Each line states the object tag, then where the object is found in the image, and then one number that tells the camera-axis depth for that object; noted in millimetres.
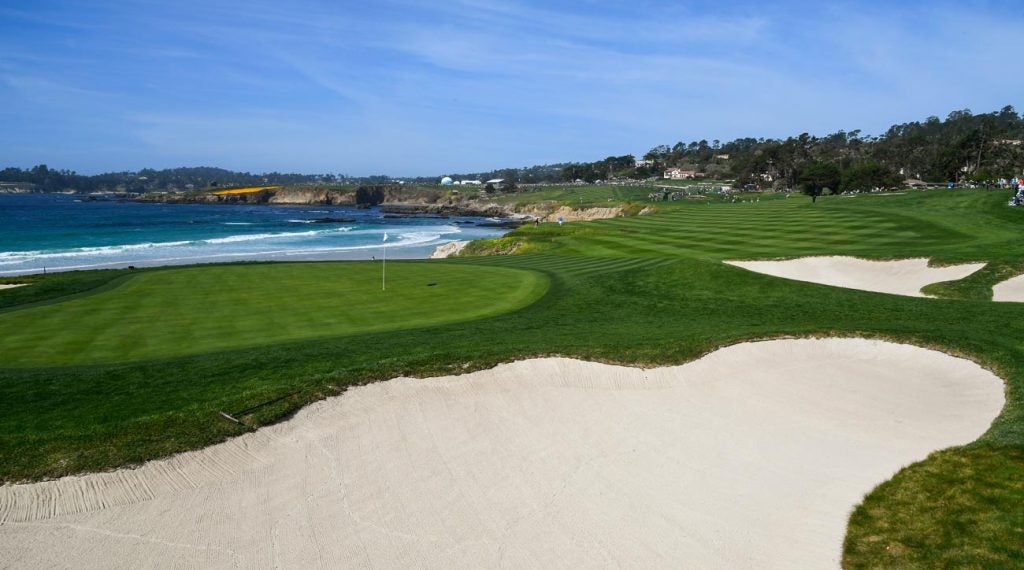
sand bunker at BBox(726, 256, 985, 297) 22094
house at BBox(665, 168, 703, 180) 186000
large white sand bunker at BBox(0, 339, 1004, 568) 6684
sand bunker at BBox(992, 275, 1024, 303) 19000
